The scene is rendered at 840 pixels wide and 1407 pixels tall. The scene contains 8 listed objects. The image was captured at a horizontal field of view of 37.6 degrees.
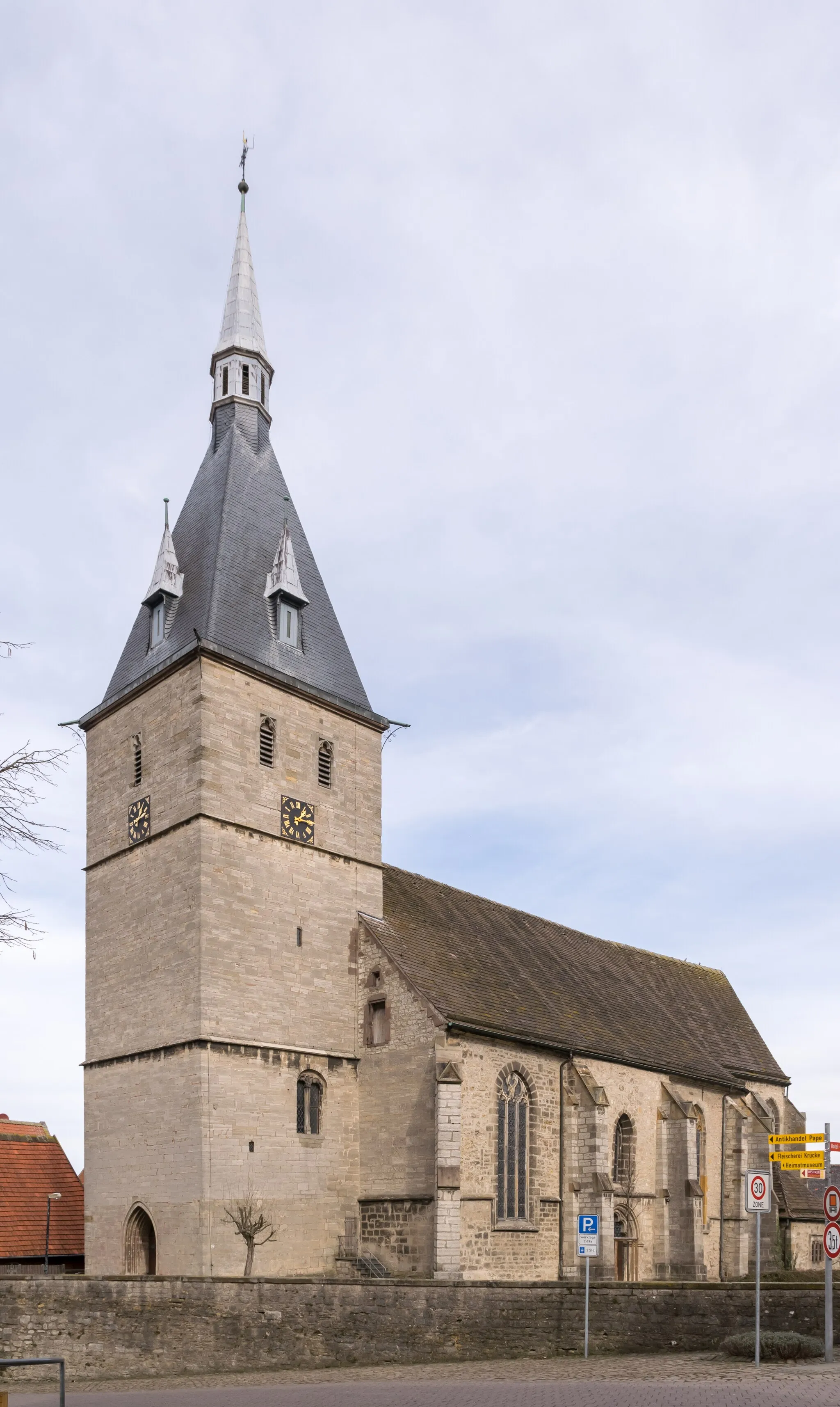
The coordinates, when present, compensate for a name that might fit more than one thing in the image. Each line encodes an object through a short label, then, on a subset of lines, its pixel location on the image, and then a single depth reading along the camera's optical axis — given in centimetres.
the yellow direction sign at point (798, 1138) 1806
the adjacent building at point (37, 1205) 2625
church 2380
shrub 1659
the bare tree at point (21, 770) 1202
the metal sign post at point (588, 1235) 1797
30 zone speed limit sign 1675
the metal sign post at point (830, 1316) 1677
